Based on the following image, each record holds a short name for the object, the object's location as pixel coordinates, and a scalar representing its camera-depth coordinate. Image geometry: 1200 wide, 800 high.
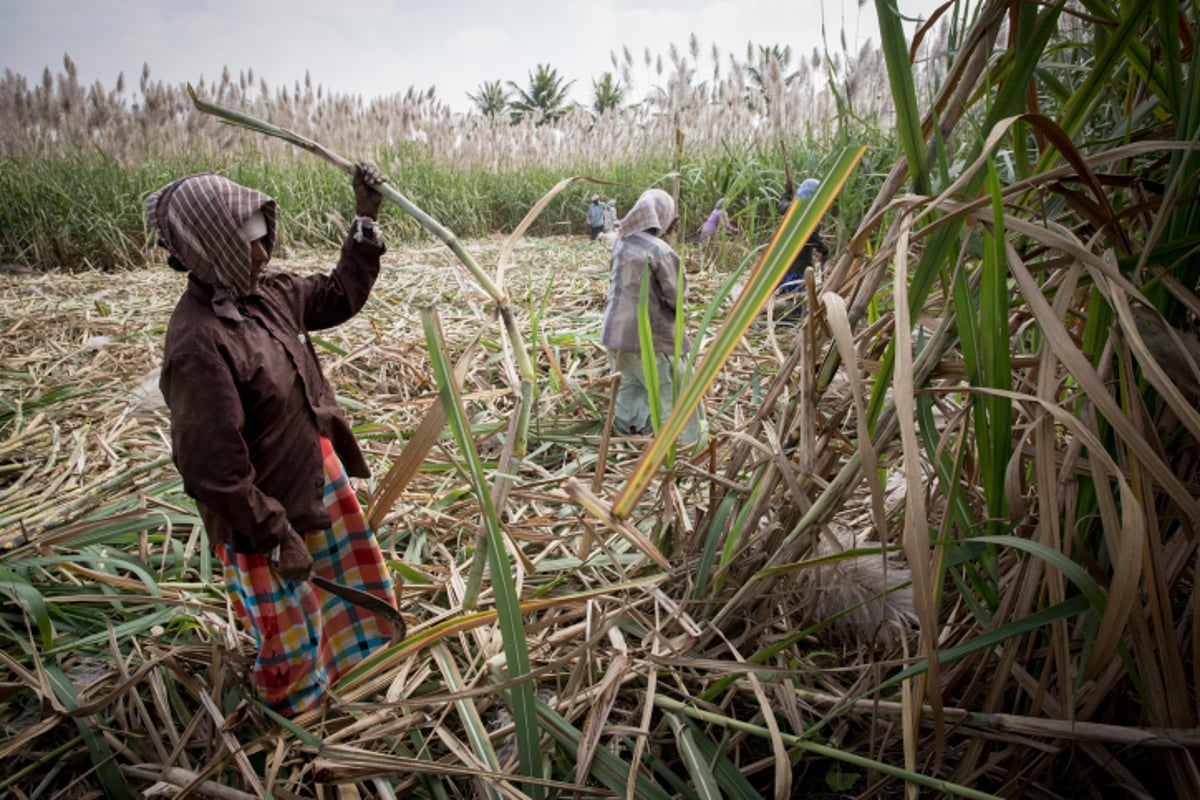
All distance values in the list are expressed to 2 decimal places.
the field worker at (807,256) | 3.88
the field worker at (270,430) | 1.16
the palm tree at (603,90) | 28.49
